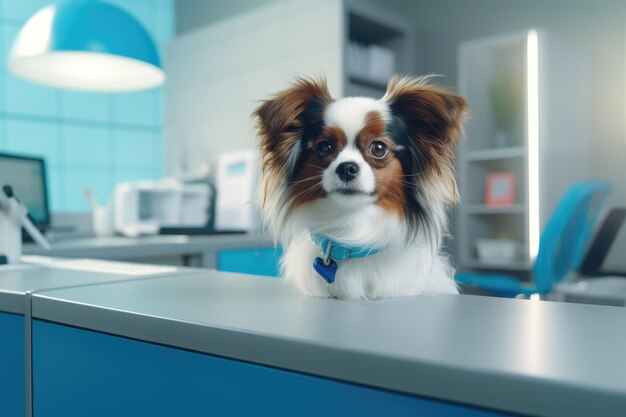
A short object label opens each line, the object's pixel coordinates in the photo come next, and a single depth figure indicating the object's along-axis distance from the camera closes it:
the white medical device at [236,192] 3.33
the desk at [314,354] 0.46
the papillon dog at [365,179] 0.80
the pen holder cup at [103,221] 2.93
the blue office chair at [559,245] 2.10
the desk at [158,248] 2.04
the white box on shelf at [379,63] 3.95
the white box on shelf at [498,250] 3.36
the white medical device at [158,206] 2.91
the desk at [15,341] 0.85
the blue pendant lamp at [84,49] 2.27
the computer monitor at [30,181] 2.29
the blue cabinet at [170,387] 0.52
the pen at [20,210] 1.37
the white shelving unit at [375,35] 3.68
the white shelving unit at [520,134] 3.14
